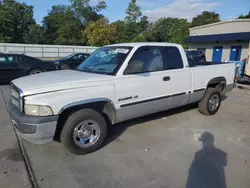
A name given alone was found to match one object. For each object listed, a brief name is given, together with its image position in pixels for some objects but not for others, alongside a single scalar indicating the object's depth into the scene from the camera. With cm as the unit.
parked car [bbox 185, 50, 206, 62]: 1657
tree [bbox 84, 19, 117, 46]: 3856
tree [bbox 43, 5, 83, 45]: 4606
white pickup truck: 302
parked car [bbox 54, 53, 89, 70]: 1466
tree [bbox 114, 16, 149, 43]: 4631
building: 1784
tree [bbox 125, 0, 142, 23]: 5334
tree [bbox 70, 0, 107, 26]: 5003
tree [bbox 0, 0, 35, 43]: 4293
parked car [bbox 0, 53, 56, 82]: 947
